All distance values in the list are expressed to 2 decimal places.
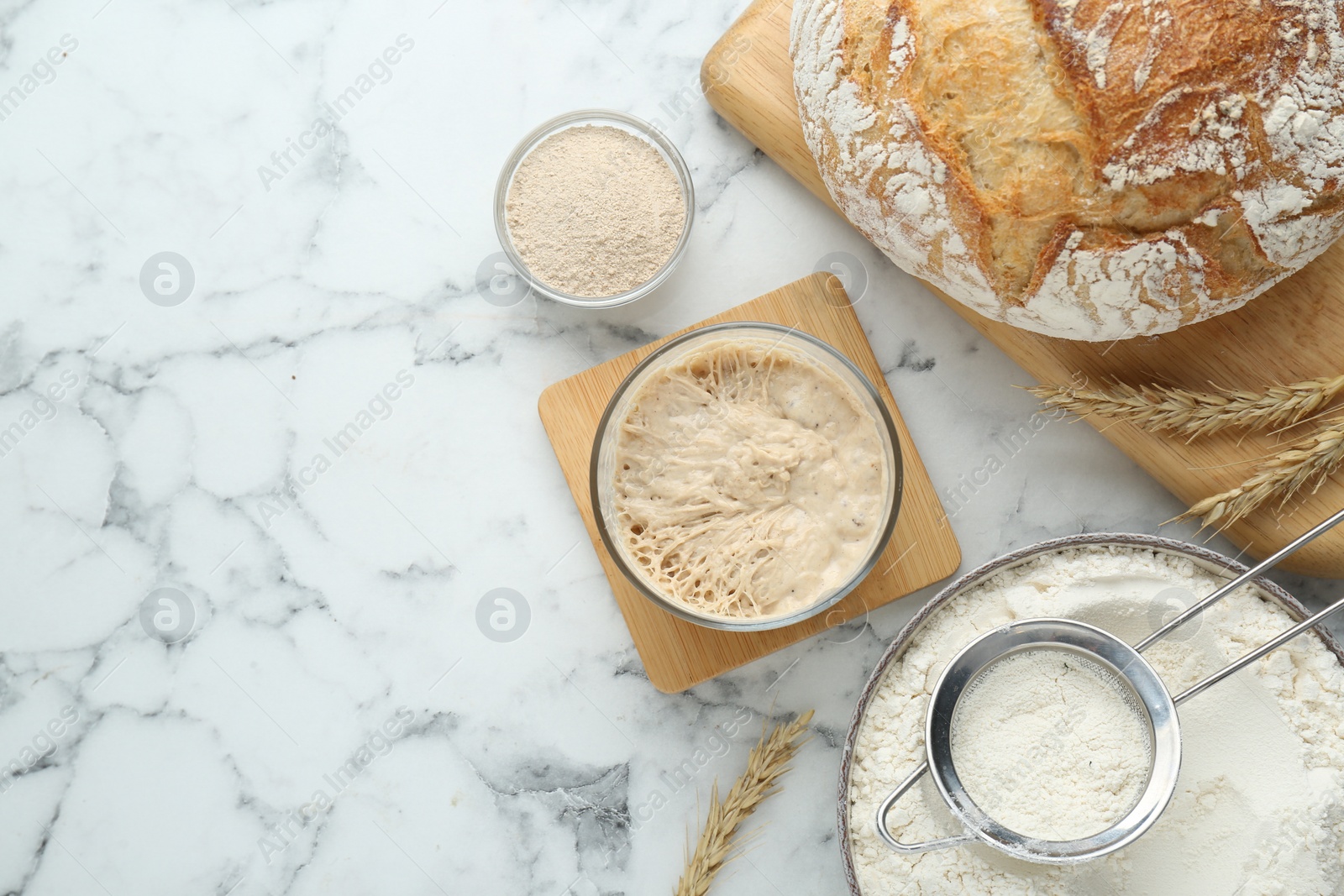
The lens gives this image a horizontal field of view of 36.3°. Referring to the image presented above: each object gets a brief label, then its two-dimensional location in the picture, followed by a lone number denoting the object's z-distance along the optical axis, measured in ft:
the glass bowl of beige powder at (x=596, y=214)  2.32
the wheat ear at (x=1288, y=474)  2.16
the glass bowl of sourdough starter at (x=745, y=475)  2.24
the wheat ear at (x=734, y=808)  2.34
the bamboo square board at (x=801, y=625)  2.32
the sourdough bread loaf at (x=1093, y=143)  2.04
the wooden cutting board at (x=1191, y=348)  2.21
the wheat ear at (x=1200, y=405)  2.18
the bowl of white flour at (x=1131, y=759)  2.18
